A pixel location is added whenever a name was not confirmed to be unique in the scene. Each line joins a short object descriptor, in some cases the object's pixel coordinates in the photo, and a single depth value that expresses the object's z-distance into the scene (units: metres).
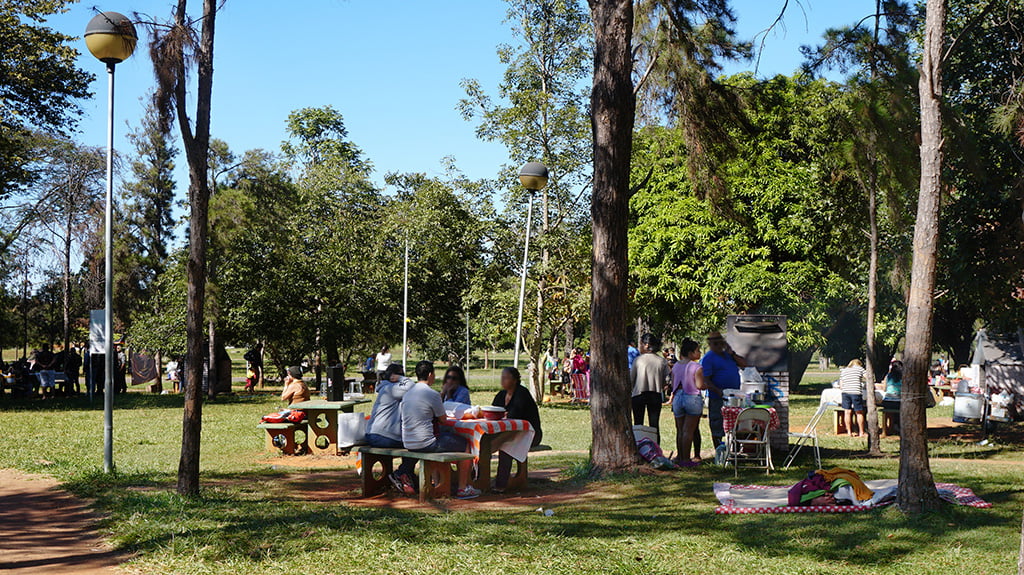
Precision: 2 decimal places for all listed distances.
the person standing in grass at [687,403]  11.12
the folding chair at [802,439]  11.18
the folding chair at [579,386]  26.77
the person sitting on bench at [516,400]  10.37
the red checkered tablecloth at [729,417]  10.86
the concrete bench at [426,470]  8.82
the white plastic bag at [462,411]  10.11
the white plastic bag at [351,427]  11.48
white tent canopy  20.16
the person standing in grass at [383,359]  27.54
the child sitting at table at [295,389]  15.11
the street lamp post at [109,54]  8.58
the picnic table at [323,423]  13.26
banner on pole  15.36
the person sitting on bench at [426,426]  9.06
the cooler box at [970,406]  17.62
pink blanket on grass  7.88
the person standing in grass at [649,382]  11.82
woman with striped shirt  15.98
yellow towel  8.02
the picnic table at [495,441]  9.31
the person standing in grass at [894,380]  15.51
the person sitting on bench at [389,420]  9.39
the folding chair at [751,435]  10.65
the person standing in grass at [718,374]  11.53
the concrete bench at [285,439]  13.07
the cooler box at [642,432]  10.90
